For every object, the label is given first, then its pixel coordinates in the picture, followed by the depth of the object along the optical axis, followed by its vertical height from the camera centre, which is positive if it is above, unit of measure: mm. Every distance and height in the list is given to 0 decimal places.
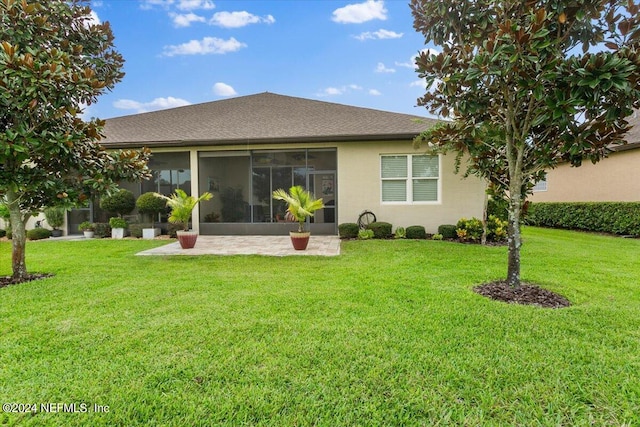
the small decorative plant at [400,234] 10086 -680
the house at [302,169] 10695 +1605
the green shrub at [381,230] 10023 -544
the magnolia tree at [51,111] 4445 +1594
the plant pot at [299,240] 8141 -681
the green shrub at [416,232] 10133 -628
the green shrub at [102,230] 11297 -524
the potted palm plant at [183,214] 8465 +17
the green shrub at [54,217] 11500 -47
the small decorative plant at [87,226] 11396 -399
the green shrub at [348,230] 10148 -544
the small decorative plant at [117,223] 11141 -275
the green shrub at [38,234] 11080 -632
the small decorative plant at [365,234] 9859 -659
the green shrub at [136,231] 11180 -564
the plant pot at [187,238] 8586 -646
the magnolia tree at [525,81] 3506 +1578
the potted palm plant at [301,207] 8020 +139
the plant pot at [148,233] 11164 -639
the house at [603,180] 11523 +1323
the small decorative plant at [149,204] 10977 +378
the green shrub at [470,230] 9344 -536
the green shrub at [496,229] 9180 -504
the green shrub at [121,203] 11109 +426
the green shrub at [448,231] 9971 -597
